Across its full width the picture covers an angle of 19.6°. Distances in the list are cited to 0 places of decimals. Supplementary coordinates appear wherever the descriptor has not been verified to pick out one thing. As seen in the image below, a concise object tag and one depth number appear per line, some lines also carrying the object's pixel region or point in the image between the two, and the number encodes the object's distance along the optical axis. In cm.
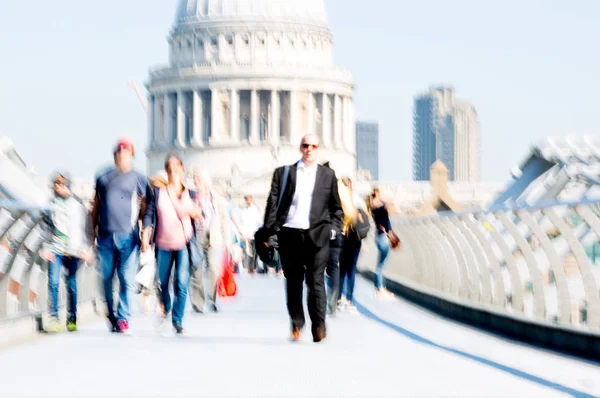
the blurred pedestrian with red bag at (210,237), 1900
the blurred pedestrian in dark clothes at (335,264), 1883
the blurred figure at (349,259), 2052
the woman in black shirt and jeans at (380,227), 2261
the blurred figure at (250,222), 3419
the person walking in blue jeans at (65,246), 1616
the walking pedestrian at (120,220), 1562
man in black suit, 1437
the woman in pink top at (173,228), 1580
